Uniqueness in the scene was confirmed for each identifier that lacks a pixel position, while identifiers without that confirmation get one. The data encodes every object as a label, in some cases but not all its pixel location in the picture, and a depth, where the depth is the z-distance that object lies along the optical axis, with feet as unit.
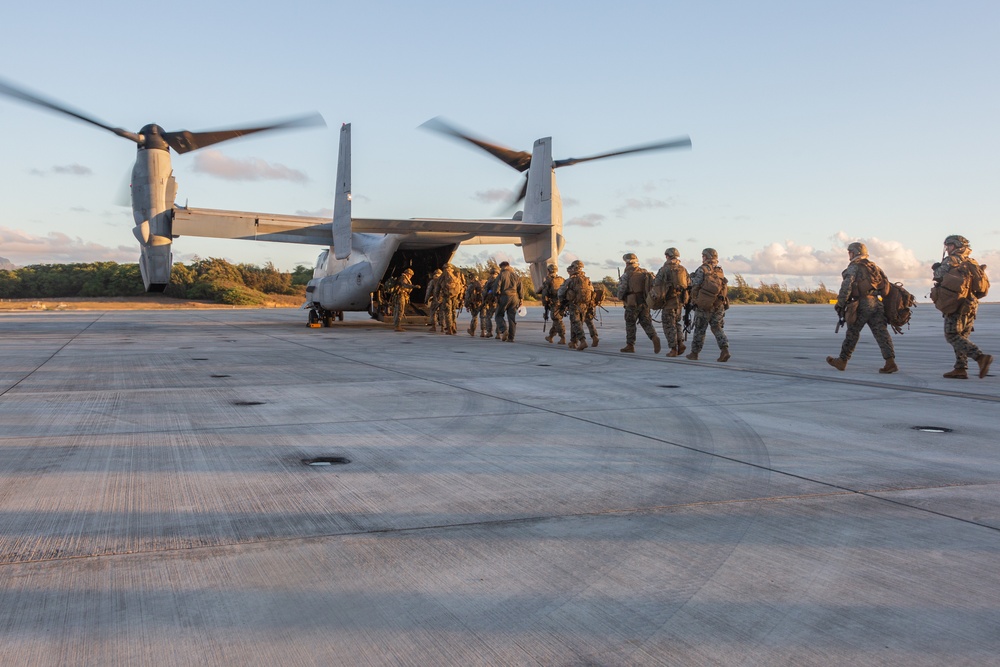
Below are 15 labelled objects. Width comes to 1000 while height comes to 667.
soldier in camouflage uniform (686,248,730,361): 37.42
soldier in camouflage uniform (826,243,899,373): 32.04
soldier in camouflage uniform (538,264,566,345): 48.37
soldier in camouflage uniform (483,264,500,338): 55.01
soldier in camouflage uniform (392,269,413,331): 63.72
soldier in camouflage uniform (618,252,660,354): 43.47
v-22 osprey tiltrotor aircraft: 55.72
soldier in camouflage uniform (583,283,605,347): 46.16
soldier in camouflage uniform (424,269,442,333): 61.00
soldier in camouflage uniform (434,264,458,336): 59.36
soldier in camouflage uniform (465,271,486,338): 59.26
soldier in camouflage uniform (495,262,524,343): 52.42
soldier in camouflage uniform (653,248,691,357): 40.65
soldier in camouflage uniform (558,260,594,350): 45.32
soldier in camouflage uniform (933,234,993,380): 30.12
